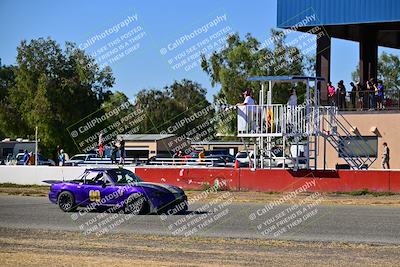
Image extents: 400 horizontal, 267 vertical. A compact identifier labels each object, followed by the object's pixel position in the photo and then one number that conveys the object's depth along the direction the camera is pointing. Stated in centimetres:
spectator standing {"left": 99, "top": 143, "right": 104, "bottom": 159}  4209
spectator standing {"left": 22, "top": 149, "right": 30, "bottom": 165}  4761
